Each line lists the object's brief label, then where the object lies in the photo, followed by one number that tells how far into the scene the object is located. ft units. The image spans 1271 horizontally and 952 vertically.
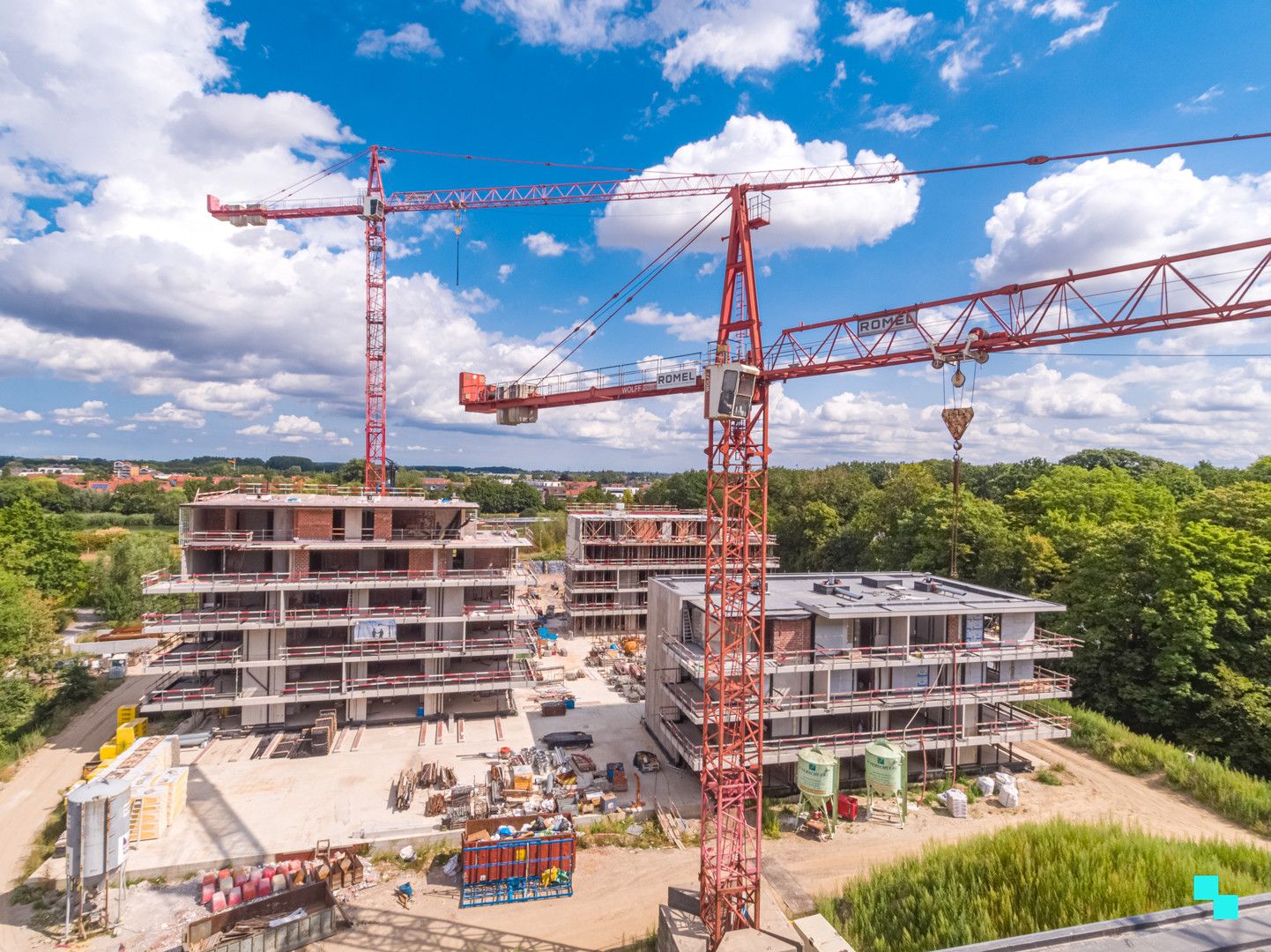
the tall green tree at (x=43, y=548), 163.63
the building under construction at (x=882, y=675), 89.66
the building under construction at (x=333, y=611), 100.99
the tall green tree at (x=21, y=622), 107.04
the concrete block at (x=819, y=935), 56.80
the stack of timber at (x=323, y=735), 97.81
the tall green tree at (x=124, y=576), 170.60
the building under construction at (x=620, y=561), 177.17
